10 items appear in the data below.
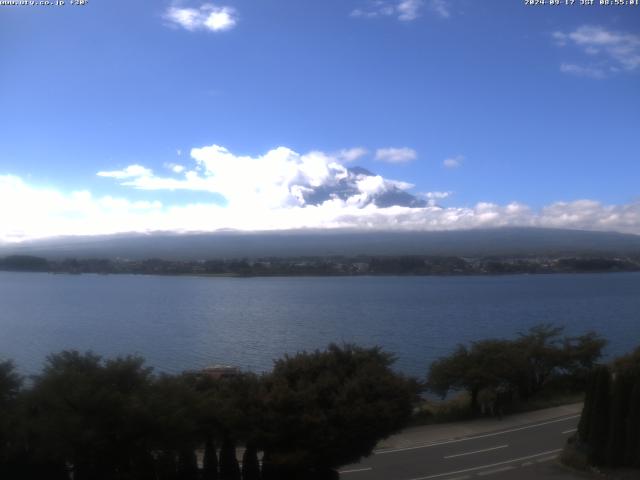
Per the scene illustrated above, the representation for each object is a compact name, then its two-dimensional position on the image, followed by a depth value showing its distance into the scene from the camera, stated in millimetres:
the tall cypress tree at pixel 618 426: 12820
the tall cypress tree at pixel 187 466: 10656
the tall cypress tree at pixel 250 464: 11125
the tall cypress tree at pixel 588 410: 13492
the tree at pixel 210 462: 10961
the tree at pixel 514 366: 21562
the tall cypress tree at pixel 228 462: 11062
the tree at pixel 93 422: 9508
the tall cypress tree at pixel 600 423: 13070
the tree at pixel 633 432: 12516
